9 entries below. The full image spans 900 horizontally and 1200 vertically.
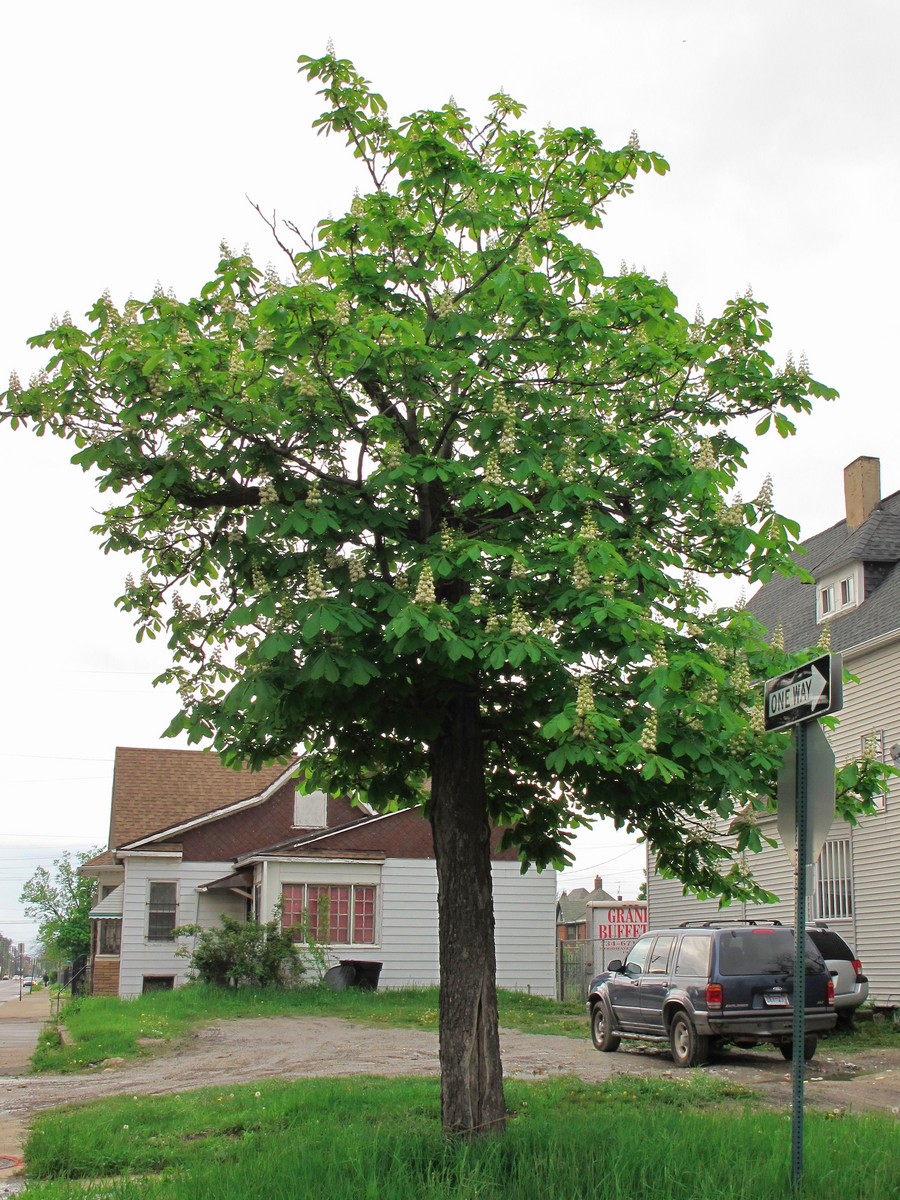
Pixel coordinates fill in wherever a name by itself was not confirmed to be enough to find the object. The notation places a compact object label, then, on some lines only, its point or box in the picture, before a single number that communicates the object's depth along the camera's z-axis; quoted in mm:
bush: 27984
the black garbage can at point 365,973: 29344
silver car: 18844
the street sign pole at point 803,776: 6844
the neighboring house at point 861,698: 22328
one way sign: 6859
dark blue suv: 15570
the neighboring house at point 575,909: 39241
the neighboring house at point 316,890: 30812
